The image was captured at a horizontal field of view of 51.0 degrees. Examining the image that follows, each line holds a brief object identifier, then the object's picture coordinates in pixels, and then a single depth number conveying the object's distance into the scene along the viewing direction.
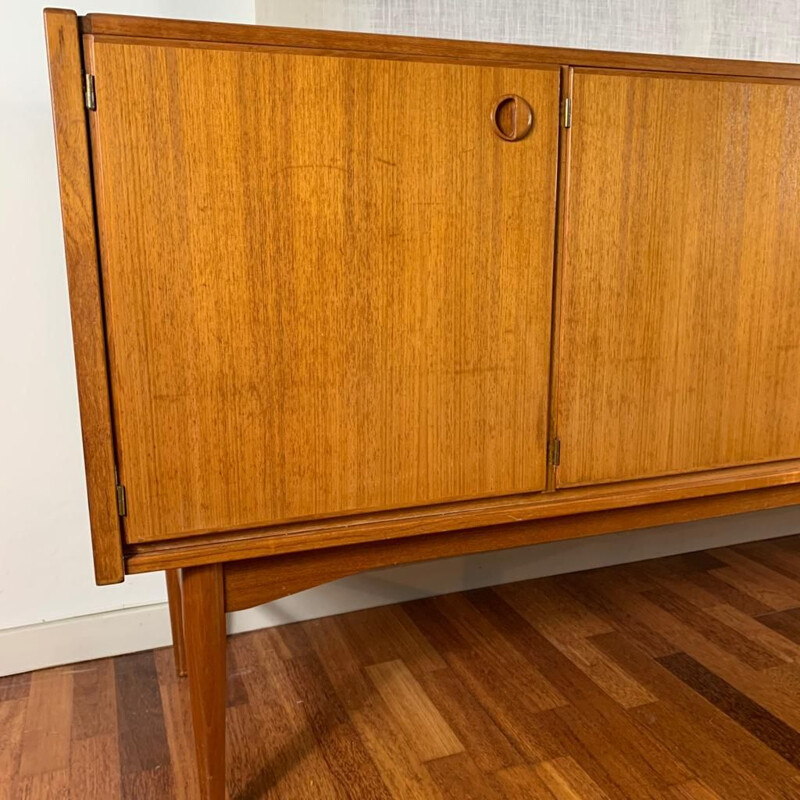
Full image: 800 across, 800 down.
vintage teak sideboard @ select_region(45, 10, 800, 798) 0.89
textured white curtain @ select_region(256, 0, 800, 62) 1.27
